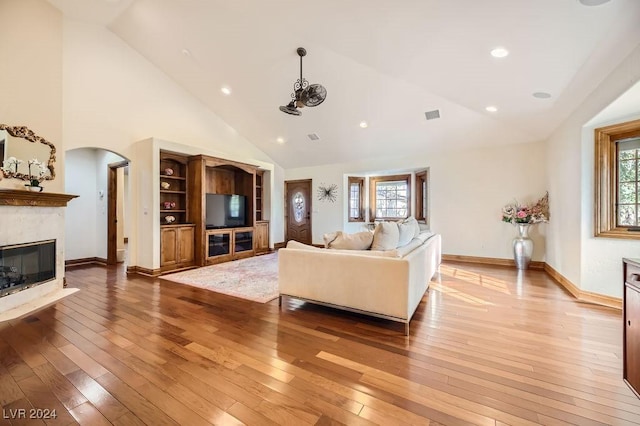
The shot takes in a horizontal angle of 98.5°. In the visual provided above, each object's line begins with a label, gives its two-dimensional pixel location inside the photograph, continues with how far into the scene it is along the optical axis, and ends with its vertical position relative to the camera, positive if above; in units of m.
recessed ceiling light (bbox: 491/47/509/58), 2.82 +1.66
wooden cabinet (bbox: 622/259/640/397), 1.60 -0.69
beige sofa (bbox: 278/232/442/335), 2.58 -0.68
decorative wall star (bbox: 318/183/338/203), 7.83 +0.57
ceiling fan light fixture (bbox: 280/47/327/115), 3.76 +1.62
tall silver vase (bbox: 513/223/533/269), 5.12 -0.69
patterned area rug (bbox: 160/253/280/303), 3.83 -1.10
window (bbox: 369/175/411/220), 7.29 +0.41
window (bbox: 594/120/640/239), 3.33 +0.37
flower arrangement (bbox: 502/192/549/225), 5.02 -0.04
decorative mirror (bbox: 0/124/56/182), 3.42 +0.78
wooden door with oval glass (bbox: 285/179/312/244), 8.34 +0.07
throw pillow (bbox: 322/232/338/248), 3.16 -0.30
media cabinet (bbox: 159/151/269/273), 5.31 -0.15
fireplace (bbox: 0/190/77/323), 3.16 -0.47
